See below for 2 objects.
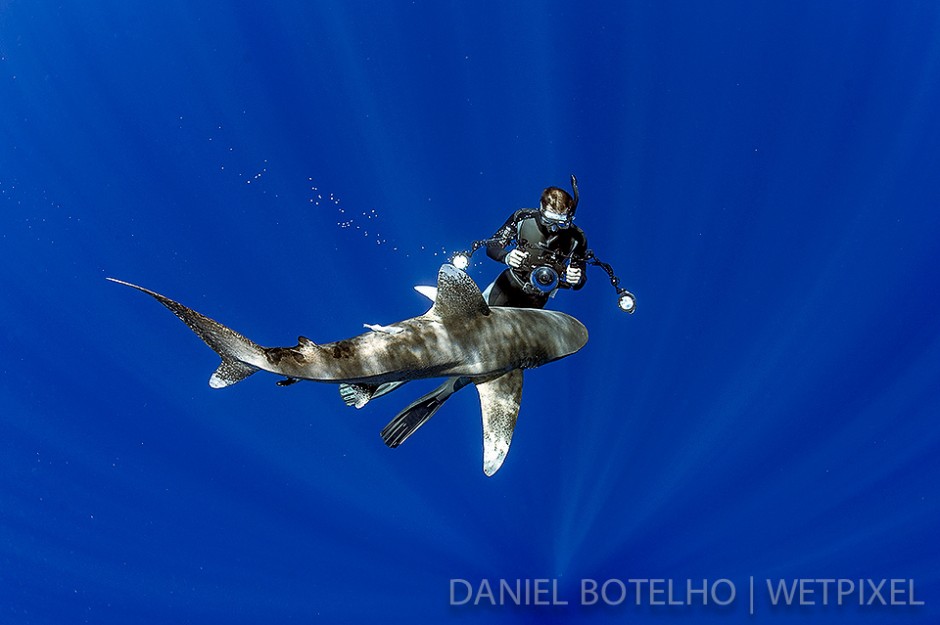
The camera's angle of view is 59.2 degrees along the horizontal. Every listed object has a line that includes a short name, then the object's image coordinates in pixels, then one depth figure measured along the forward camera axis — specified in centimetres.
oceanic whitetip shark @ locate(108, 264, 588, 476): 552
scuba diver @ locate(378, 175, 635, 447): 724
